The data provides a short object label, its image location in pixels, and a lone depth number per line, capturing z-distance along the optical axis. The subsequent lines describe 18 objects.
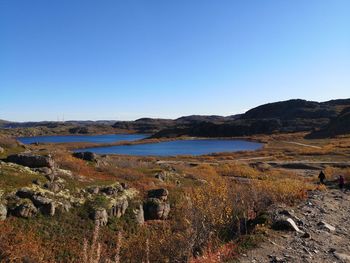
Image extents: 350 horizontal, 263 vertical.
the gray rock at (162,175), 32.19
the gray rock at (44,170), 24.77
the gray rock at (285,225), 12.16
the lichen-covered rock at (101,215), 19.94
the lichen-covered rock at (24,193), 19.45
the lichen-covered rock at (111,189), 23.53
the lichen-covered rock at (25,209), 18.00
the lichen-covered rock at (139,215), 22.12
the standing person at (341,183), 25.31
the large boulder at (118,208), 21.57
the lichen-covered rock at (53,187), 21.48
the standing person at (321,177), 32.42
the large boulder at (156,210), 23.38
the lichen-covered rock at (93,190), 23.05
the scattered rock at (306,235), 11.63
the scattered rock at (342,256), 9.99
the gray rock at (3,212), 17.06
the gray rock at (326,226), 12.84
